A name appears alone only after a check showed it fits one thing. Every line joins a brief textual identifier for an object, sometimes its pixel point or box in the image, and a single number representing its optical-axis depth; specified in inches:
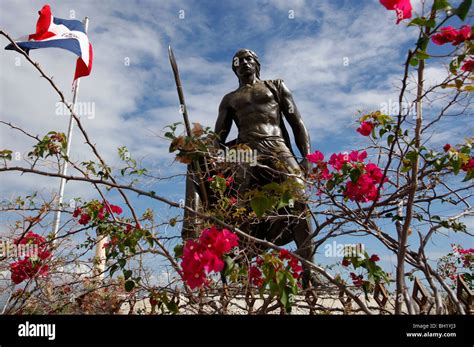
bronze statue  179.0
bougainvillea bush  56.6
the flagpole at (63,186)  129.1
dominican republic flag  177.3
